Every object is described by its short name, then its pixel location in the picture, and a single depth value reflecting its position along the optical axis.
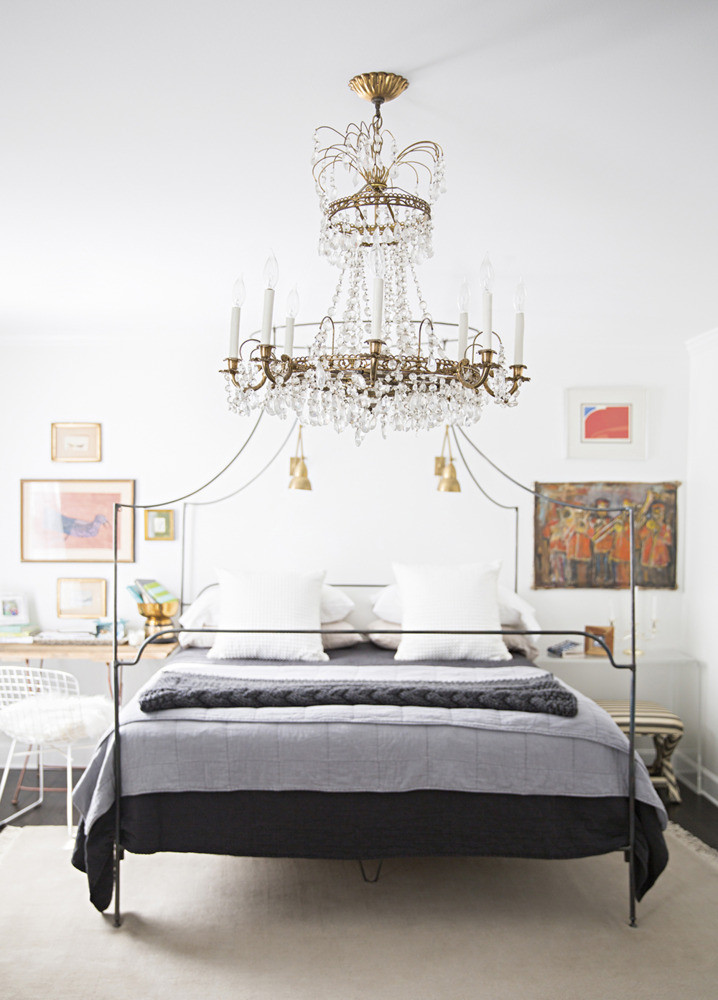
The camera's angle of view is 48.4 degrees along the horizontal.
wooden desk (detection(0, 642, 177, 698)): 4.35
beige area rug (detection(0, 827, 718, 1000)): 2.59
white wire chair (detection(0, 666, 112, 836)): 3.58
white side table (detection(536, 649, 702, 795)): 4.73
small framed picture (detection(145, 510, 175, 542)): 4.91
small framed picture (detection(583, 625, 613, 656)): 4.67
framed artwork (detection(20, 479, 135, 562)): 4.89
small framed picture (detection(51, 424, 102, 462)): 4.92
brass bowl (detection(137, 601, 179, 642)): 4.60
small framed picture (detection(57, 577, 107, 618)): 4.89
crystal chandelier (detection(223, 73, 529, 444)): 2.20
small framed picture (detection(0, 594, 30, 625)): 4.77
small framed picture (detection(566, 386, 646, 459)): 4.94
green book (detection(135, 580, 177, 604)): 4.74
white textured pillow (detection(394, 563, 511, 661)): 4.14
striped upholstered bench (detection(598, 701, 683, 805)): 4.25
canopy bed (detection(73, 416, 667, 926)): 2.83
